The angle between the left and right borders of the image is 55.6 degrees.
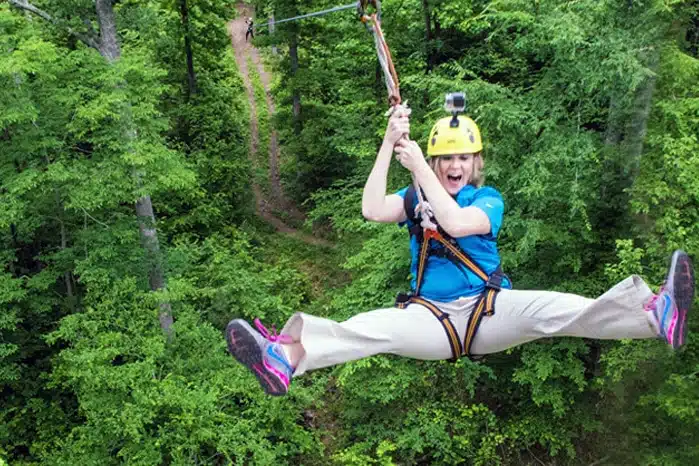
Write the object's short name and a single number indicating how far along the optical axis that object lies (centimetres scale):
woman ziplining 303
